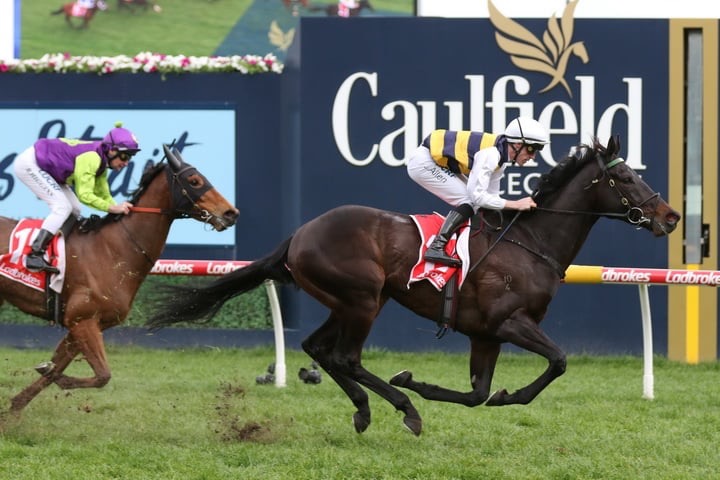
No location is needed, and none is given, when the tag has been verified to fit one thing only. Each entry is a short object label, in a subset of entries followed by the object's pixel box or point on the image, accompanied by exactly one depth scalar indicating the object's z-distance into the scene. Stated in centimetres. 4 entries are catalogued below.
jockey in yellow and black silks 1293
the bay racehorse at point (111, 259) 1341
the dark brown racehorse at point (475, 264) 1284
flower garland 2239
